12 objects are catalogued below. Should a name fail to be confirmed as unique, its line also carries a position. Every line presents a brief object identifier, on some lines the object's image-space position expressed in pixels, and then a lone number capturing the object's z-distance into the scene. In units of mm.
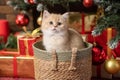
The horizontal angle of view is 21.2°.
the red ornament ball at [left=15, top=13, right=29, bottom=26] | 1537
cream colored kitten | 1243
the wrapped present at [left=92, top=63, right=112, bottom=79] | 1408
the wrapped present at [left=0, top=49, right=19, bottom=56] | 1482
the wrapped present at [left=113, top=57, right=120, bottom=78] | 1407
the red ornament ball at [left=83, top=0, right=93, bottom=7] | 1370
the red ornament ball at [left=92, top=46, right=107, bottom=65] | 1354
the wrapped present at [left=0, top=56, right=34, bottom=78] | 1419
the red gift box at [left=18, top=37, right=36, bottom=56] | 1419
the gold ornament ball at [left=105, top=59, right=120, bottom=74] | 1311
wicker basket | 1205
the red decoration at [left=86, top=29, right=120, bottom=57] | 1423
